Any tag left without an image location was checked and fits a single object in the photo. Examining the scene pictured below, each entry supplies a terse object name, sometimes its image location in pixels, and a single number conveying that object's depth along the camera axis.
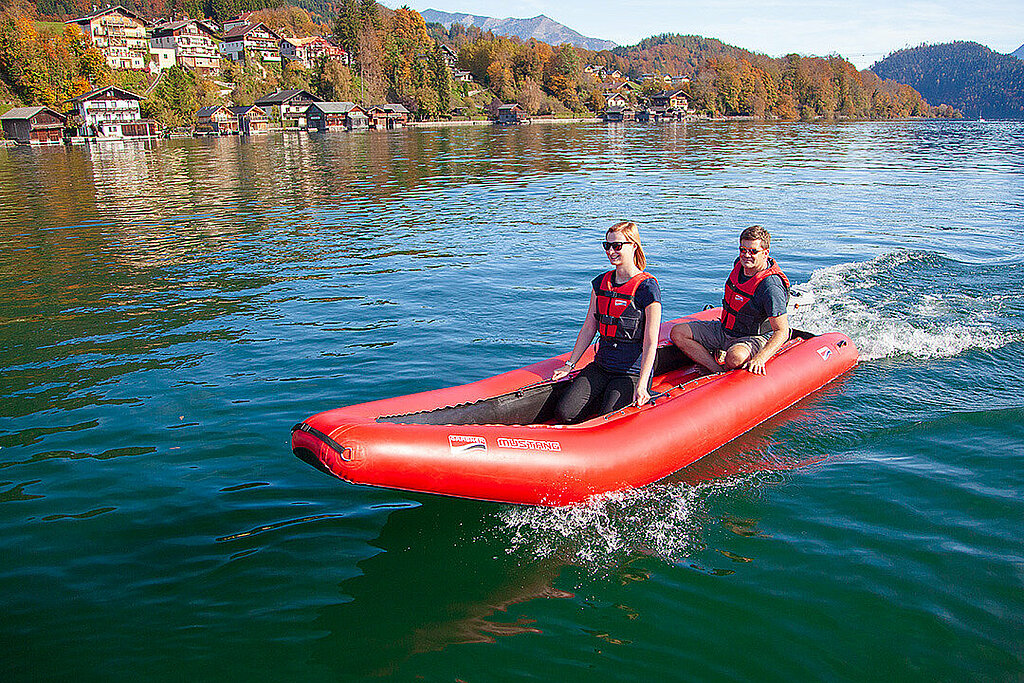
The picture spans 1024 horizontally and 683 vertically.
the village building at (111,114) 56.31
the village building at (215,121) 63.22
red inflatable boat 4.69
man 6.45
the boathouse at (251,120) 64.19
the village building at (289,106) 70.69
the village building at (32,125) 52.38
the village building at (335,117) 71.75
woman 5.60
